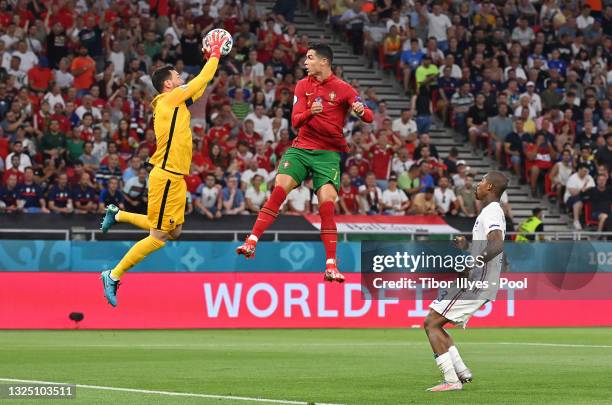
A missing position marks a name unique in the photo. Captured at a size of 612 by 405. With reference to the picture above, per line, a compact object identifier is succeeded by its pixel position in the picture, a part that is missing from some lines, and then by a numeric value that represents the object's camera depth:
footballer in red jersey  14.88
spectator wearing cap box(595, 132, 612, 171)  32.31
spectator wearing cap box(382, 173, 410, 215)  29.23
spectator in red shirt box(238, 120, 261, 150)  30.09
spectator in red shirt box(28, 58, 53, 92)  29.59
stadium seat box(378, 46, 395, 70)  35.78
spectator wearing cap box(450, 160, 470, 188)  30.80
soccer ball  14.97
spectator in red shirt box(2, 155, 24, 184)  26.60
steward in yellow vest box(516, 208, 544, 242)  29.18
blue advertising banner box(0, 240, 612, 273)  24.83
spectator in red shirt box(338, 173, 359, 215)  28.83
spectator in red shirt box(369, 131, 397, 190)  30.58
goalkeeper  14.90
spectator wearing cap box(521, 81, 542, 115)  34.53
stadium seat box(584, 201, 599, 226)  30.73
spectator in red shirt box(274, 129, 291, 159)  29.91
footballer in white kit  12.27
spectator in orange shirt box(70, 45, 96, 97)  30.19
